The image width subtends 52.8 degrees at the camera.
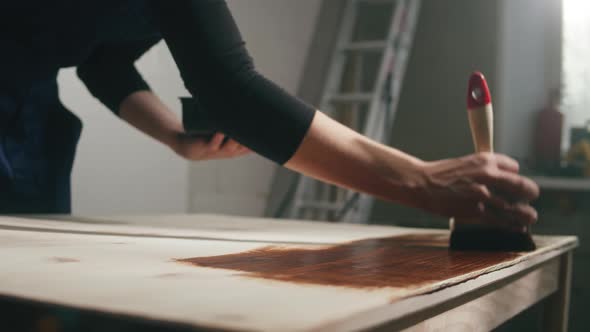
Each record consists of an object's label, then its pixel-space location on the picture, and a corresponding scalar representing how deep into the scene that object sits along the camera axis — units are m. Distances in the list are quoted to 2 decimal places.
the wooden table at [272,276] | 0.33
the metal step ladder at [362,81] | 2.78
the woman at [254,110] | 0.75
